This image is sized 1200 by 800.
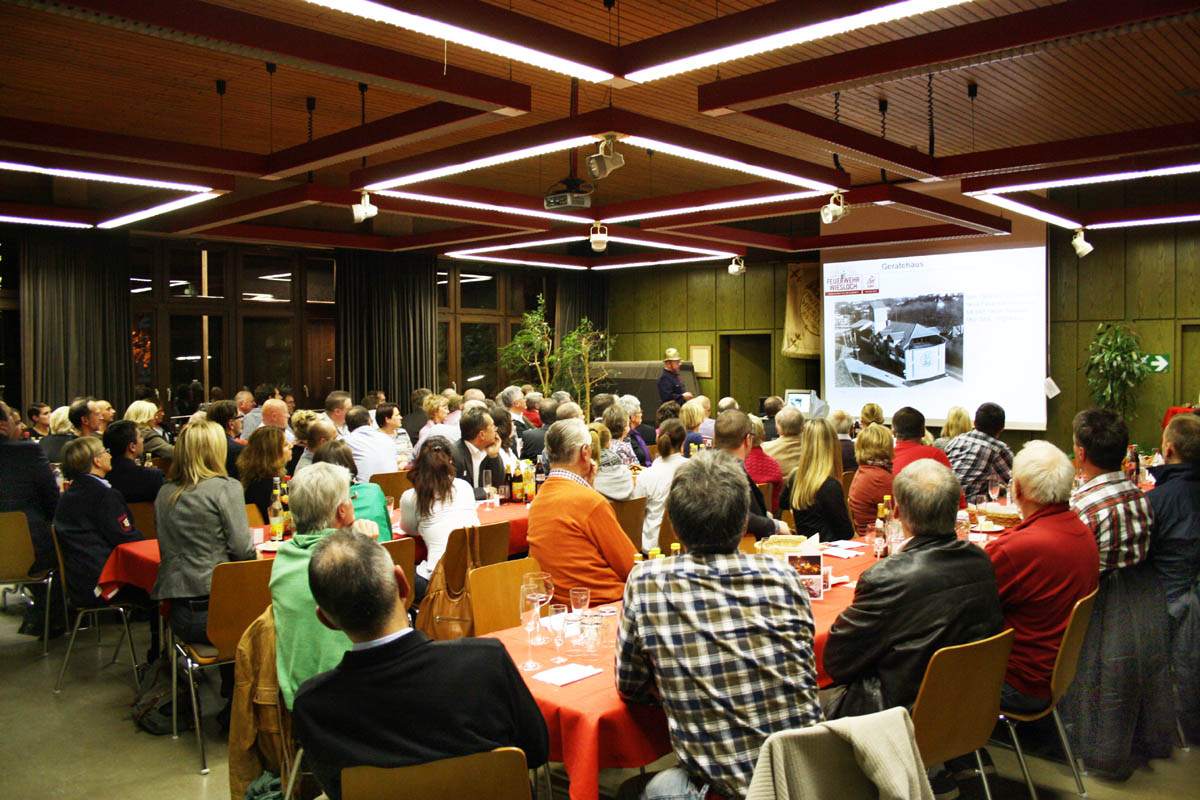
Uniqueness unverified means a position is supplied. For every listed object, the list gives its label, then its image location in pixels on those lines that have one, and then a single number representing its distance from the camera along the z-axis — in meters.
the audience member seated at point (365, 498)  4.43
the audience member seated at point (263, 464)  5.31
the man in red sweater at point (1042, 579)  3.34
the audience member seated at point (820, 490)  5.01
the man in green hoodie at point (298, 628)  3.06
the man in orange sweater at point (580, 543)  3.71
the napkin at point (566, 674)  2.78
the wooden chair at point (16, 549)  5.65
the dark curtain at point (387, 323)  13.46
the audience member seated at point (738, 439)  4.93
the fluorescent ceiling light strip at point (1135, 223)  9.70
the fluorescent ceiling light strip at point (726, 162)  5.68
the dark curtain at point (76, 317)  10.52
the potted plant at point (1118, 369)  11.11
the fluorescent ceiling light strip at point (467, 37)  3.50
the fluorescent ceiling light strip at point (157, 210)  7.67
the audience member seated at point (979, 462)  6.22
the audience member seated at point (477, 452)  6.33
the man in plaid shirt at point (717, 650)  2.32
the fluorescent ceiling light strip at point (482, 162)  5.64
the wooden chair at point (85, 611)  5.11
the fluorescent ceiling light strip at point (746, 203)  8.09
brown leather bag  3.77
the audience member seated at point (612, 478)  5.75
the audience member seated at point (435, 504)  4.68
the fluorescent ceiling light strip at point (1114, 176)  6.79
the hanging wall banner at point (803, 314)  14.41
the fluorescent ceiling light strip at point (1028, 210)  7.95
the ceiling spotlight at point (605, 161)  5.67
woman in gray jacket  4.33
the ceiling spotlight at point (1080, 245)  9.86
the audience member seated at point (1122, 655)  3.84
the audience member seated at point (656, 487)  5.68
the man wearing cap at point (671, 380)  13.09
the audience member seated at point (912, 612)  2.77
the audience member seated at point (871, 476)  5.11
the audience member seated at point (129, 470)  5.64
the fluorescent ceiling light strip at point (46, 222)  9.24
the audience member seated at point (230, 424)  6.81
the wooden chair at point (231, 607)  4.09
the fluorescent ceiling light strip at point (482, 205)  7.88
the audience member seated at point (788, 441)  6.64
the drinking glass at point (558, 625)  3.10
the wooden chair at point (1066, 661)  3.23
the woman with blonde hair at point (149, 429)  7.62
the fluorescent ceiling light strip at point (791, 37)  3.64
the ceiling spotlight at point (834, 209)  7.87
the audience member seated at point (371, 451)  7.02
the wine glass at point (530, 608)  2.99
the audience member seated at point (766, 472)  6.18
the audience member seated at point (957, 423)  7.59
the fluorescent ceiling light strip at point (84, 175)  6.45
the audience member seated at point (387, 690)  2.10
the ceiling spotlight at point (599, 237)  9.45
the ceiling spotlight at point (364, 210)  7.62
